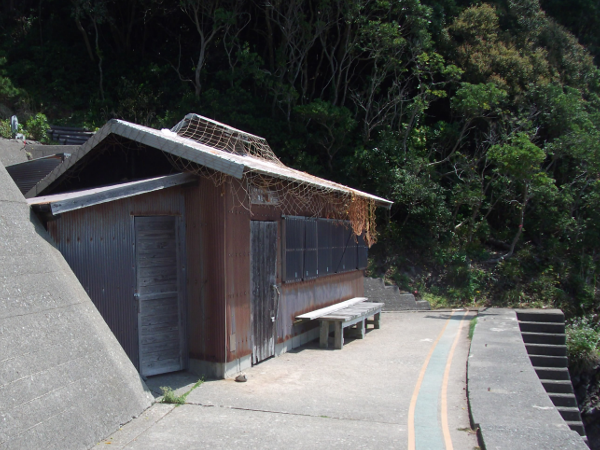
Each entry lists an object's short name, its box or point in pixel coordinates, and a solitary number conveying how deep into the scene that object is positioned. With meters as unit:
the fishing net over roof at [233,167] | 7.25
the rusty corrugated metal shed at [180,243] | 6.63
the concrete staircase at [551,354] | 9.01
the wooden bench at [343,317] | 9.81
